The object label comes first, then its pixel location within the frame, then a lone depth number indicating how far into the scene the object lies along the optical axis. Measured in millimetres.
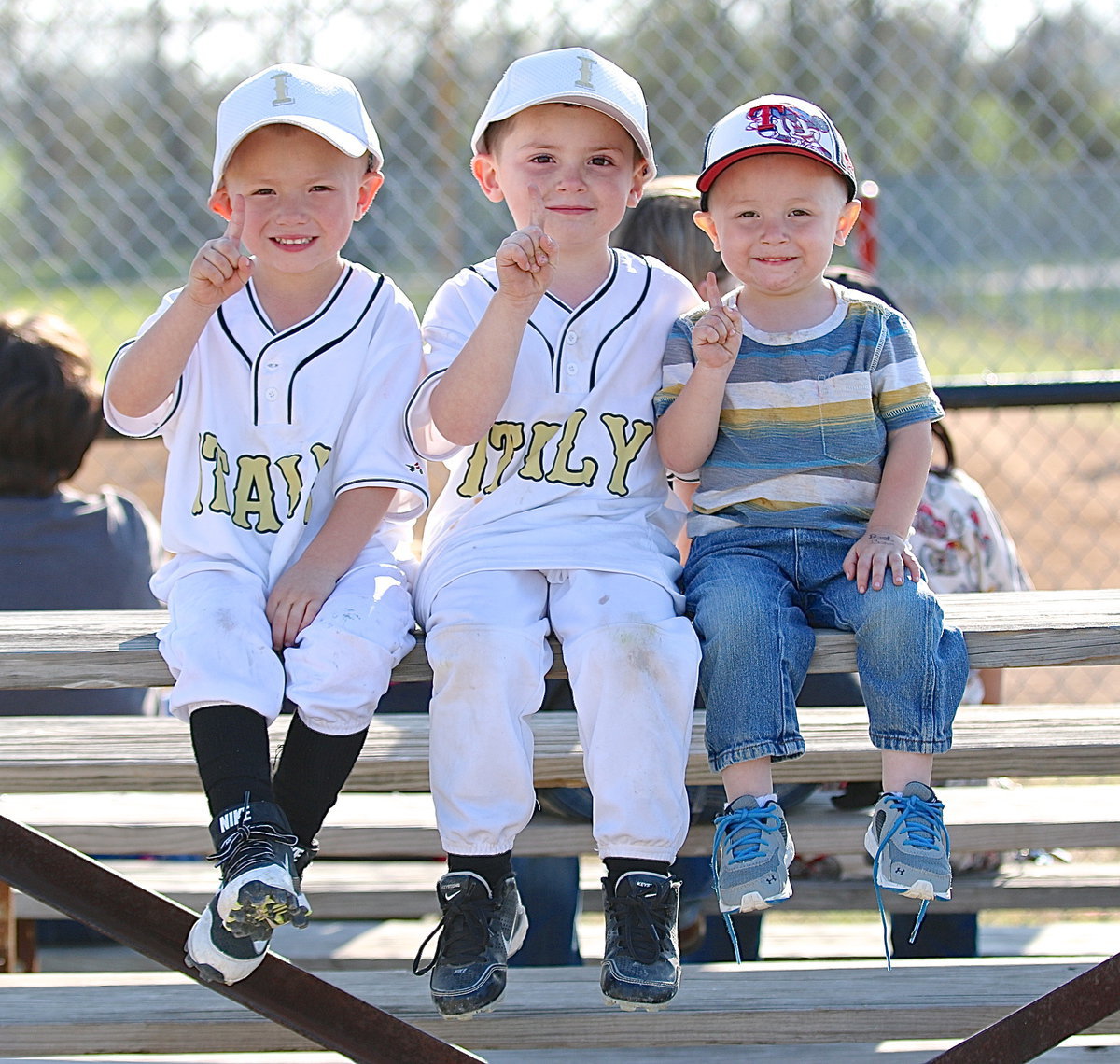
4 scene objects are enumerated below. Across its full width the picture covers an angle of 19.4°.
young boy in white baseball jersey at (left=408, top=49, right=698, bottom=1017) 3087
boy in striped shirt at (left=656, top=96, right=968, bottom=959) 3109
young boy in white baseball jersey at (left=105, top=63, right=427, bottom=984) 3087
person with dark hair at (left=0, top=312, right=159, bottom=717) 3740
